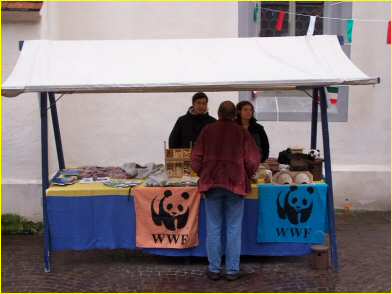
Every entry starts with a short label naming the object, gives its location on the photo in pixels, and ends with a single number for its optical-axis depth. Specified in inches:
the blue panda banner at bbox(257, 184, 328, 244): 225.9
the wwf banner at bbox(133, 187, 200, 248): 225.1
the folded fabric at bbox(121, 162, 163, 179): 248.2
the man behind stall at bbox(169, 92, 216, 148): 252.8
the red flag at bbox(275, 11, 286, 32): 323.6
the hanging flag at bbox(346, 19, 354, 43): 309.7
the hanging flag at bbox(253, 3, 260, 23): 330.3
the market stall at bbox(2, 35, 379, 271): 208.1
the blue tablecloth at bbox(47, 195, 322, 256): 228.1
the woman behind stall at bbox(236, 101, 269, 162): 237.6
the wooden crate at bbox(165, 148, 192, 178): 237.6
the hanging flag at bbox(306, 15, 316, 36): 256.0
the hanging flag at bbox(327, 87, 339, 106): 317.1
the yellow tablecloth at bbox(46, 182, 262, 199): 227.5
